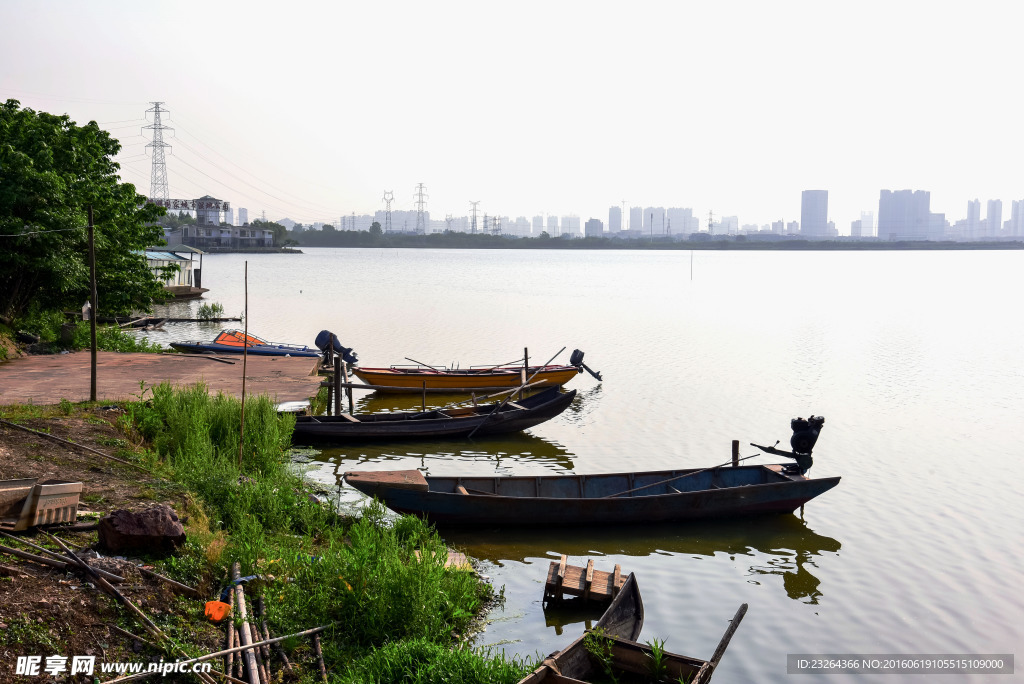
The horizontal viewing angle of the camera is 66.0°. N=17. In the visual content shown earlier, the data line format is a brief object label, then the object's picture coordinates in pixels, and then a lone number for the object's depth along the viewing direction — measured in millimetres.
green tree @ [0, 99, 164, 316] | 21938
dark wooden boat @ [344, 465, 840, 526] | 11734
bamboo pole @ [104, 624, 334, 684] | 5741
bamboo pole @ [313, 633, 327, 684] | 6970
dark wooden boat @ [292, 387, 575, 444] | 16656
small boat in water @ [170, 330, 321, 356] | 25625
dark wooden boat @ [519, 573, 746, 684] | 6844
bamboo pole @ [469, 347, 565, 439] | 17828
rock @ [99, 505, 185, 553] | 7910
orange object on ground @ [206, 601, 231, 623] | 7223
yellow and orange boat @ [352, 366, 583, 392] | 22875
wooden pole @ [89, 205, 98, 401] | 14031
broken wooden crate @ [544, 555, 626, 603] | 9508
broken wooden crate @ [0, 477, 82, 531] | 7859
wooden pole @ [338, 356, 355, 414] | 19516
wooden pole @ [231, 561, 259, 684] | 6461
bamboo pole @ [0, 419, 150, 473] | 11141
